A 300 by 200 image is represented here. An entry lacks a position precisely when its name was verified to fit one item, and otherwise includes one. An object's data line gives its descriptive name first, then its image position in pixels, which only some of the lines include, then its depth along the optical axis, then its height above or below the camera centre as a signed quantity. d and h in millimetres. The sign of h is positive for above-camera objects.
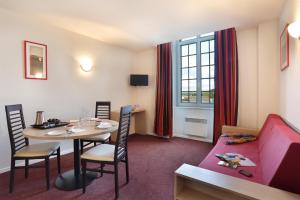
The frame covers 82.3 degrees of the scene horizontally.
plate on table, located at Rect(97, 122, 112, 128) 2217 -332
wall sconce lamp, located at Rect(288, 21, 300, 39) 1508 +629
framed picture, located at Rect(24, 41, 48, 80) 2748 +662
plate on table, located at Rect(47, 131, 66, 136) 1921 -371
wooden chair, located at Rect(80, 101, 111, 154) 3371 -206
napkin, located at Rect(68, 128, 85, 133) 2009 -361
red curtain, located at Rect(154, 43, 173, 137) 4289 +240
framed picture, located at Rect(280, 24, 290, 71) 2084 +657
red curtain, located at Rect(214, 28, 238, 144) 3391 +395
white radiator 4012 -657
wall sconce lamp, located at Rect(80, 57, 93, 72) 3568 +755
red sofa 1149 -527
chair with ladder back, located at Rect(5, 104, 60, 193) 2027 -612
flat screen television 4633 +537
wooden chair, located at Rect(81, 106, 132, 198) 1944 -628
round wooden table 1849 -394
